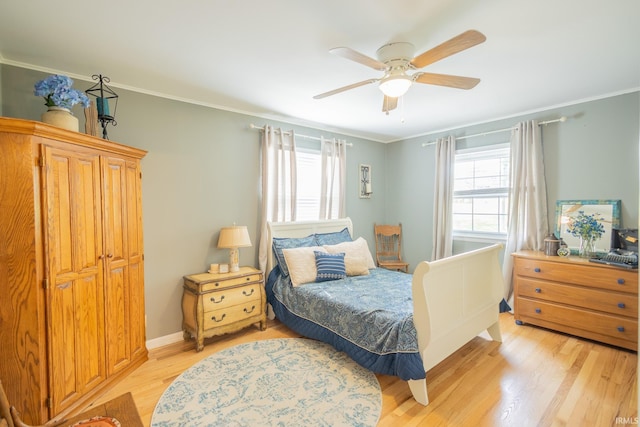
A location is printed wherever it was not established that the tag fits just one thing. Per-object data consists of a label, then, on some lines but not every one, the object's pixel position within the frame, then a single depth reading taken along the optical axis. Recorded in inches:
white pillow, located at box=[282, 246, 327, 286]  125.3
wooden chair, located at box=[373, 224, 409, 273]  189.2
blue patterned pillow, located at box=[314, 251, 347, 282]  127.3
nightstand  110.4
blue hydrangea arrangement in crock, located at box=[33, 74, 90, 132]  77.1
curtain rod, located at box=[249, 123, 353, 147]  138.0
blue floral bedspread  82.6
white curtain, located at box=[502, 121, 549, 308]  138.7
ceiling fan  71.8
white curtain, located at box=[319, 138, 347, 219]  165.8
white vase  77.1
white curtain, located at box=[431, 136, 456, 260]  168.9
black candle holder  93.2
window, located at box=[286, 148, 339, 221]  159.0
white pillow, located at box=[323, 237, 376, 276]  136.6
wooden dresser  106.0
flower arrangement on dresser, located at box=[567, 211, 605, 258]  122.4
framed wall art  188.8
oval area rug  75.6
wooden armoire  68.5
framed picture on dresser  121.8
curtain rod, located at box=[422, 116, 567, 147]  131.7
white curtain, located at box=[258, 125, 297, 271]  140.8
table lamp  121.6
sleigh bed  81.7
